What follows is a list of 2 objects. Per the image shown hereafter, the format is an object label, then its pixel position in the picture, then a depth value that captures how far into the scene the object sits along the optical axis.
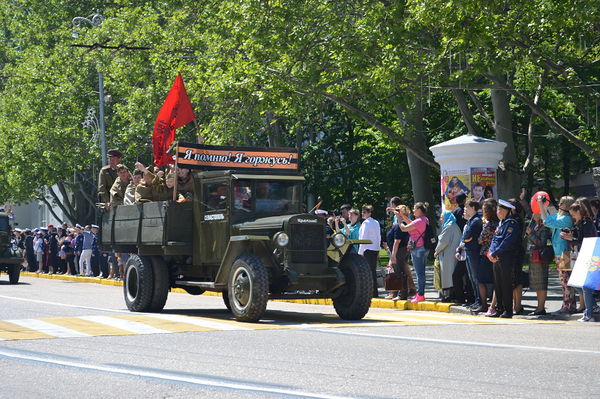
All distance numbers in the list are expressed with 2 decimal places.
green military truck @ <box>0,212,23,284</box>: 25.61
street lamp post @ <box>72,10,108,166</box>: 32.47
